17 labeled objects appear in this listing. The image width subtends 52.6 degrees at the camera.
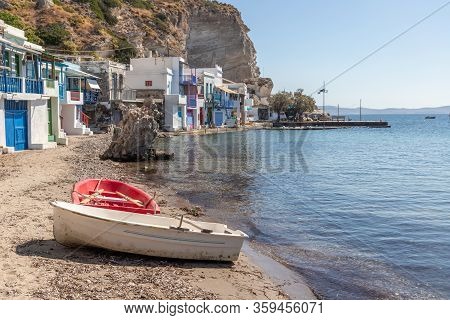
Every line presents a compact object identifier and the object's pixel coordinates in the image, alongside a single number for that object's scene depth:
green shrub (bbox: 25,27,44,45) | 59.81
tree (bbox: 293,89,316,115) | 106.19
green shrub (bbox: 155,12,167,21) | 99.43
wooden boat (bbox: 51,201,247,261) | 9.88
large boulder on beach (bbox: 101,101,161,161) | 31.39
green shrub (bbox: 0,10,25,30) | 57.48
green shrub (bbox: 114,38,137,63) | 74.44
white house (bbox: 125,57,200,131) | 62.59
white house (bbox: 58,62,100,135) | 41.29
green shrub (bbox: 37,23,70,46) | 66.31
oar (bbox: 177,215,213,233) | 10.37
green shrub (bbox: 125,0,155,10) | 97.81
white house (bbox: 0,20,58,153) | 24.56
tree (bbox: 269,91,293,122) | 106.50
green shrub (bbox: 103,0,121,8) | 89.44
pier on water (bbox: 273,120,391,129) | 99.06
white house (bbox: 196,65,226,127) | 76.00
